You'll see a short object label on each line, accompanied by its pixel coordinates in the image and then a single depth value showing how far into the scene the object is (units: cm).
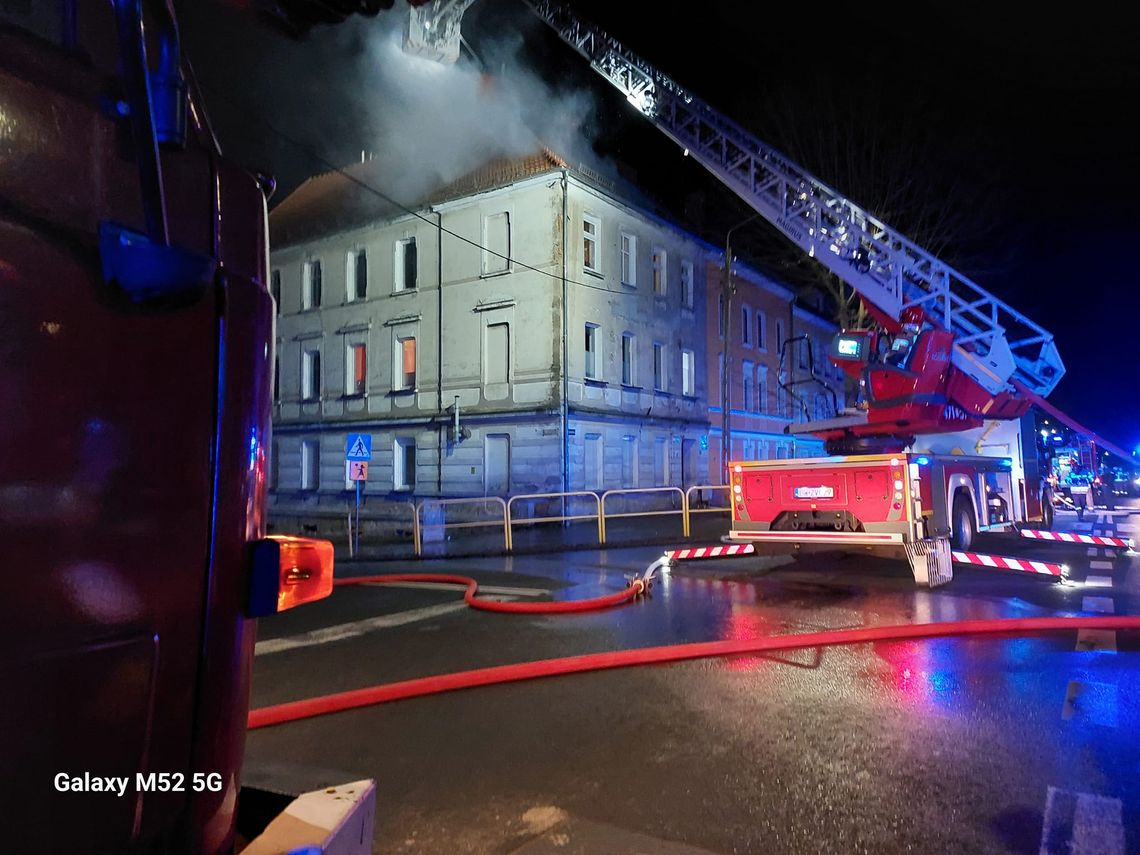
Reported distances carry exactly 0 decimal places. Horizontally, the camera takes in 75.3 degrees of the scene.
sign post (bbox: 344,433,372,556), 1469
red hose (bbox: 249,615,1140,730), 462
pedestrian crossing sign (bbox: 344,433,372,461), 1477
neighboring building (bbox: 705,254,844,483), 2998
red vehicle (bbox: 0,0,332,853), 109
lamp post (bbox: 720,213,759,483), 2083
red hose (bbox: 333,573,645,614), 757
